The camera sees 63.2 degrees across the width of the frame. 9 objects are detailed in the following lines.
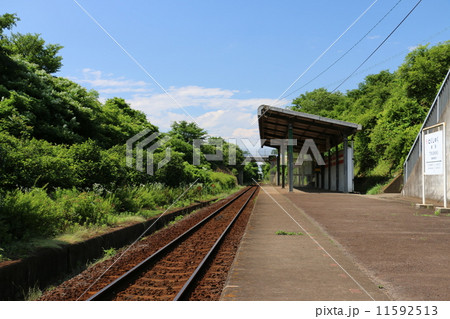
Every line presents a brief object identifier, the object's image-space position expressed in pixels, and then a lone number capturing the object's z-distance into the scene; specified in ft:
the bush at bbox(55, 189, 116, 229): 30.83
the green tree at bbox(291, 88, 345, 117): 285.82
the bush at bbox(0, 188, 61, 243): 22.80
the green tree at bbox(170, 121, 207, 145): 176.96
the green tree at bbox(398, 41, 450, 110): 98.37
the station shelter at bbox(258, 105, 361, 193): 109.29
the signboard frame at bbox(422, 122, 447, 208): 46.93
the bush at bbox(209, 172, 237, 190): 134.56
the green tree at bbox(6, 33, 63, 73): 102.32
